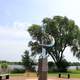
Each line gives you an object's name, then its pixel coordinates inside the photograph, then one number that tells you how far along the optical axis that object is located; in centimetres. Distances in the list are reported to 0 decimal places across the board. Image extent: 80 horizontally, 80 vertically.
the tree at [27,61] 1787
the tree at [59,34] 1883
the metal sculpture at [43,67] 769
